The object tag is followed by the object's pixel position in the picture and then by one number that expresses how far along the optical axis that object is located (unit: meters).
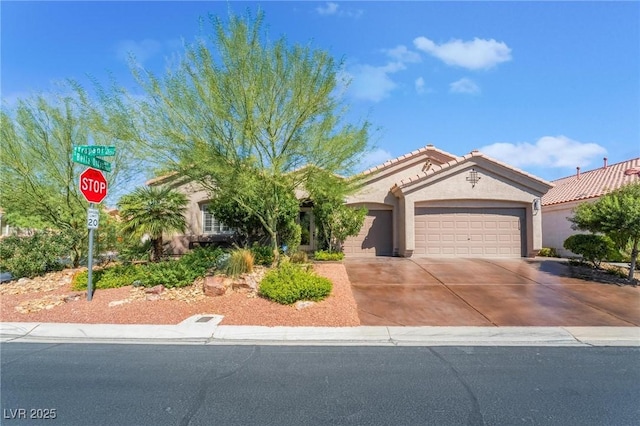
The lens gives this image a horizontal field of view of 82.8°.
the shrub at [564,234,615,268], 12.58
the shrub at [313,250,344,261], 14.06
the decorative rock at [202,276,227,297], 9.05
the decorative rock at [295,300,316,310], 8.18
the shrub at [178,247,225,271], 10.48
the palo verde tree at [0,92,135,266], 10.89
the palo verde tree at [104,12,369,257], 8.89
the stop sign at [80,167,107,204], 8.58
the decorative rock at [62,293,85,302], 8.82
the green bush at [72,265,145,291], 9.94
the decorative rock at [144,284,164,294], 9.14
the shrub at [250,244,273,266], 11.75
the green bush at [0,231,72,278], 11.05
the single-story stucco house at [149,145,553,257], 15.88
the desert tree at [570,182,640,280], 10.37
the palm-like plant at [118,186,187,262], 12.00
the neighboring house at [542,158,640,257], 17.36
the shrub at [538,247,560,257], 17.48
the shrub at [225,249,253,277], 9.72
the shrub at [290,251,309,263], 12.24
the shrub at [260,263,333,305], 8.43
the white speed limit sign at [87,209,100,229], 8.59
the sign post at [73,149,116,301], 8.48
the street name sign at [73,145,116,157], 8.53
